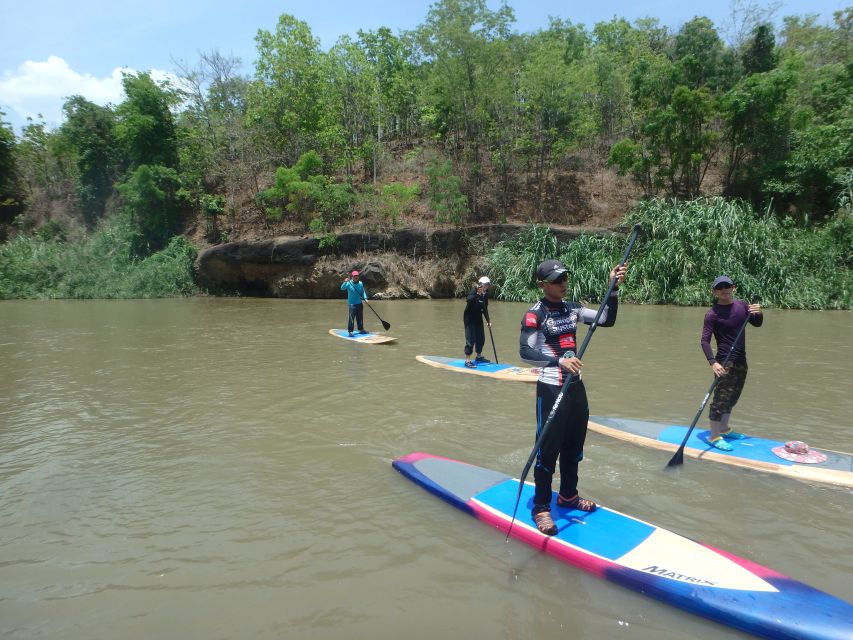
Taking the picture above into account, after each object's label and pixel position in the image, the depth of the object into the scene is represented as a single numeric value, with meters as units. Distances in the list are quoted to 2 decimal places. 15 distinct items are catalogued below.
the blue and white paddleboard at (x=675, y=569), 2.49
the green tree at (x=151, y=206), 29.08
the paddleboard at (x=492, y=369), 7.80
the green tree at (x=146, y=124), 29.28
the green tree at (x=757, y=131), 19.55
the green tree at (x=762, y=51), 24.69
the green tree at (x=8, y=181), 32.91
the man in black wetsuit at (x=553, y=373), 3.33
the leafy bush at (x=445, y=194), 23.22
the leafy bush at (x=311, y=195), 25.16
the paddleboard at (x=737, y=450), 4.16
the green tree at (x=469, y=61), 23.78
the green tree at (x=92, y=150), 32.84
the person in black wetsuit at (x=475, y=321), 8.65
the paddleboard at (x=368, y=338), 11.03
